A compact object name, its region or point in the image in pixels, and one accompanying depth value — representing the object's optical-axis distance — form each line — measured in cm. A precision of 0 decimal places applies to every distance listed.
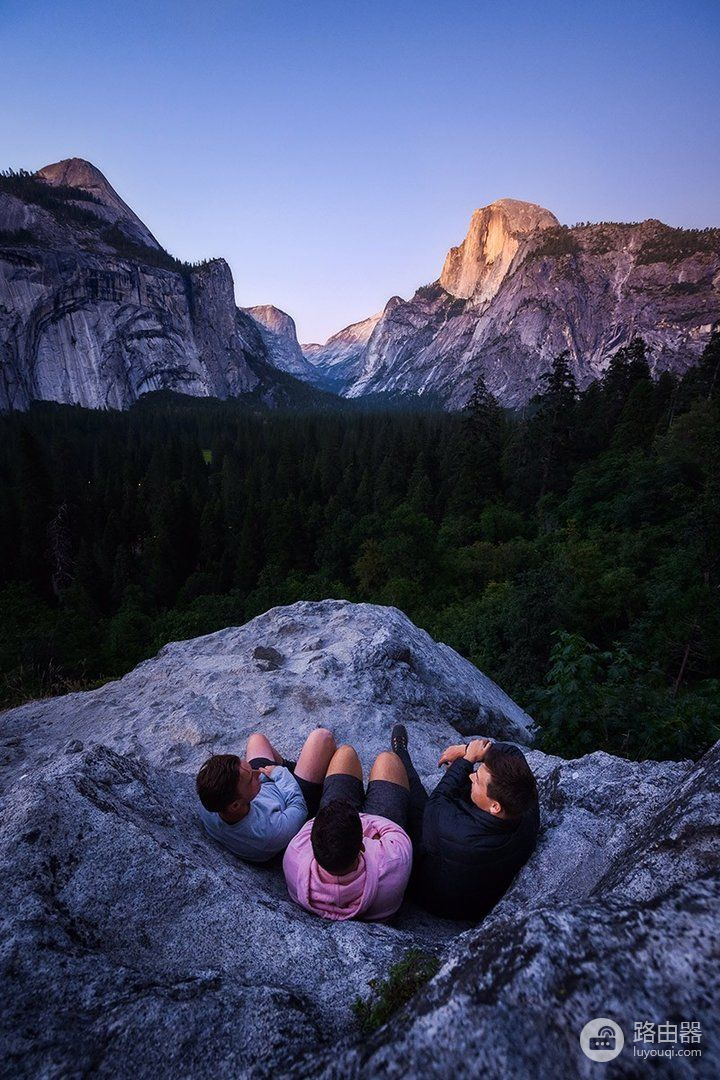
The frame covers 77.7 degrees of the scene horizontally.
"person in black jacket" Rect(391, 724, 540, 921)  281
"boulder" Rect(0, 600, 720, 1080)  121
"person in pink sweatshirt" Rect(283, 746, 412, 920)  262
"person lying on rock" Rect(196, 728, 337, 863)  296
